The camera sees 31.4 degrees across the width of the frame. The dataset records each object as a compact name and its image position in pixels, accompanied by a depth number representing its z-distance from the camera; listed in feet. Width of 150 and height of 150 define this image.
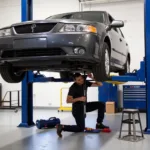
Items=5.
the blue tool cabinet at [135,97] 29.96
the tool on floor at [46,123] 19.20
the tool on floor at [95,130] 17.39
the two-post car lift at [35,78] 17.65
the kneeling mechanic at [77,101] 17.11
